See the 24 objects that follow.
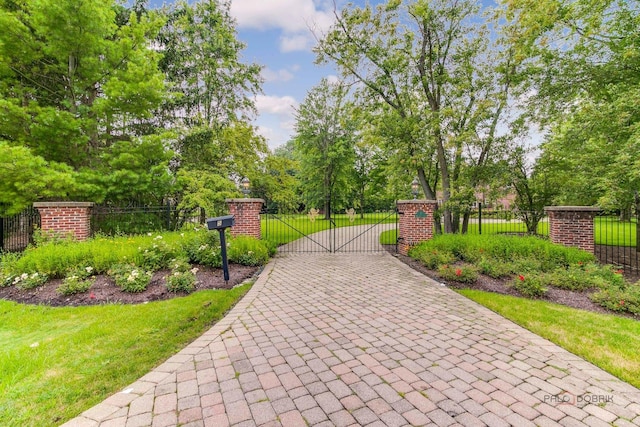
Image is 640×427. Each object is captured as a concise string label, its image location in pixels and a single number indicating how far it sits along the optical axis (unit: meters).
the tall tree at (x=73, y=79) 7.39
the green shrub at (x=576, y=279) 5.29
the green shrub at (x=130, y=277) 5.21
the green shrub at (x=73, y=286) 5.05
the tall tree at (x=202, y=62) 12.16
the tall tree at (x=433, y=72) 9.97
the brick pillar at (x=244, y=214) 8.73
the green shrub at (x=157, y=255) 6.17
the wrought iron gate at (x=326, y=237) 10.76
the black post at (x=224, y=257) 5.80
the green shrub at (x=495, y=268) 6.12
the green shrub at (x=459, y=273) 5.87
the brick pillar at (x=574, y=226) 6.84
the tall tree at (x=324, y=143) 24.47
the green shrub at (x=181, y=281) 5.30
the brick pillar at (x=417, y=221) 8.92
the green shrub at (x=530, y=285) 5.14
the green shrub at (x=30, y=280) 5.32
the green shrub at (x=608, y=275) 5.20
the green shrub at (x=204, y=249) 6.68
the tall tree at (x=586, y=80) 7.28
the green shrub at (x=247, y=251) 7.29
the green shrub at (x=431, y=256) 7.00
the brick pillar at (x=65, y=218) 6.82
